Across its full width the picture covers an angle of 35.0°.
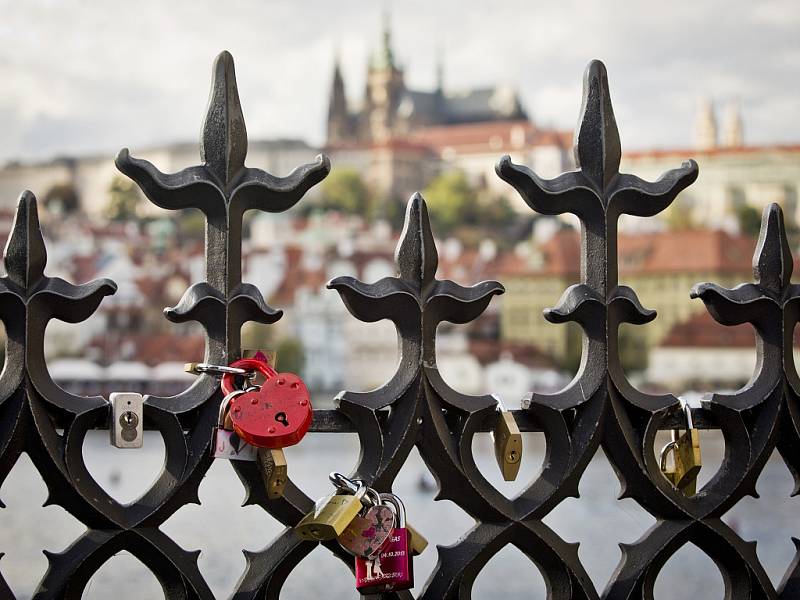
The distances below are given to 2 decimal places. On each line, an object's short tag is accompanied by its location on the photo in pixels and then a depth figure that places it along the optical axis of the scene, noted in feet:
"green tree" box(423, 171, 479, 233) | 165.58
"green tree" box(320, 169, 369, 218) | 167.73
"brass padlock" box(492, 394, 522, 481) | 3.31
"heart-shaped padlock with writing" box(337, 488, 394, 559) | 3.13
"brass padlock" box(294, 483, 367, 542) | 3.09
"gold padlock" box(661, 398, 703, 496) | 3.53
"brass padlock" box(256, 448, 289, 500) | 3.13
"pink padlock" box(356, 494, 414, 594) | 3.17
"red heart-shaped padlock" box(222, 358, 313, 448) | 3.00
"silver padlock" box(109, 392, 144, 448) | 3.12
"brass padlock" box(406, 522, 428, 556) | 3.30
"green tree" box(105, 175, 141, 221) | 163.22
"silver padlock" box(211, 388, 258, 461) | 3.08
